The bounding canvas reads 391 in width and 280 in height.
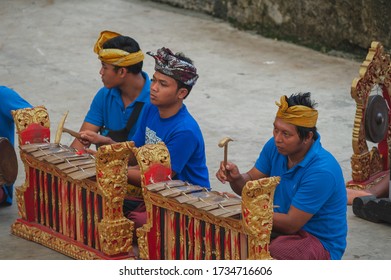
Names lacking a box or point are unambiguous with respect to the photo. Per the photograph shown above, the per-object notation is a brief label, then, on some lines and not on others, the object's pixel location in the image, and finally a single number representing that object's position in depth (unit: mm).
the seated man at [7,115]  15430
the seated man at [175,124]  13577
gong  16364
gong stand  16305
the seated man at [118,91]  14748
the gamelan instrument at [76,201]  13288
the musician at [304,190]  12325
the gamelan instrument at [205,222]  11480
